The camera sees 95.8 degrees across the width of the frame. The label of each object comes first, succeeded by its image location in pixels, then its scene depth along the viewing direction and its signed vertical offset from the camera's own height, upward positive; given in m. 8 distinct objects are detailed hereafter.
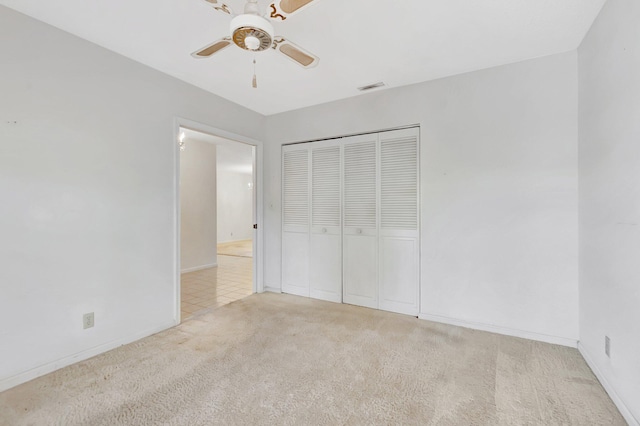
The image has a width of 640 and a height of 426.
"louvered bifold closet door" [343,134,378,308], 3.38 -0.09
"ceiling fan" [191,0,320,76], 1.35 +0.97
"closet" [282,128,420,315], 3.17 -0.08
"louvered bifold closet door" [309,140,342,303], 3.63 -0.12
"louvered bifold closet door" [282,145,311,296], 3.86 -0.06
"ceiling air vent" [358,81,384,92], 3.10 +1.39
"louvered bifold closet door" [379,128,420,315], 3.12 -0.10
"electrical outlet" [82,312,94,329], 2.26 -0.84
